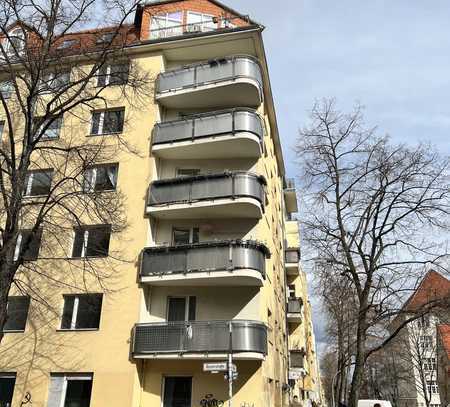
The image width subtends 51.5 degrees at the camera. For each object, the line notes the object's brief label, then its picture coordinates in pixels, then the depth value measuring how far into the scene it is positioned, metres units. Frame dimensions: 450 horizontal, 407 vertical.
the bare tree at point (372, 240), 18.81
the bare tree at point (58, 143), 12.54
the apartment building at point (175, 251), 15.26
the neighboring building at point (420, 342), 19.33
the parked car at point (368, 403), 25.59
